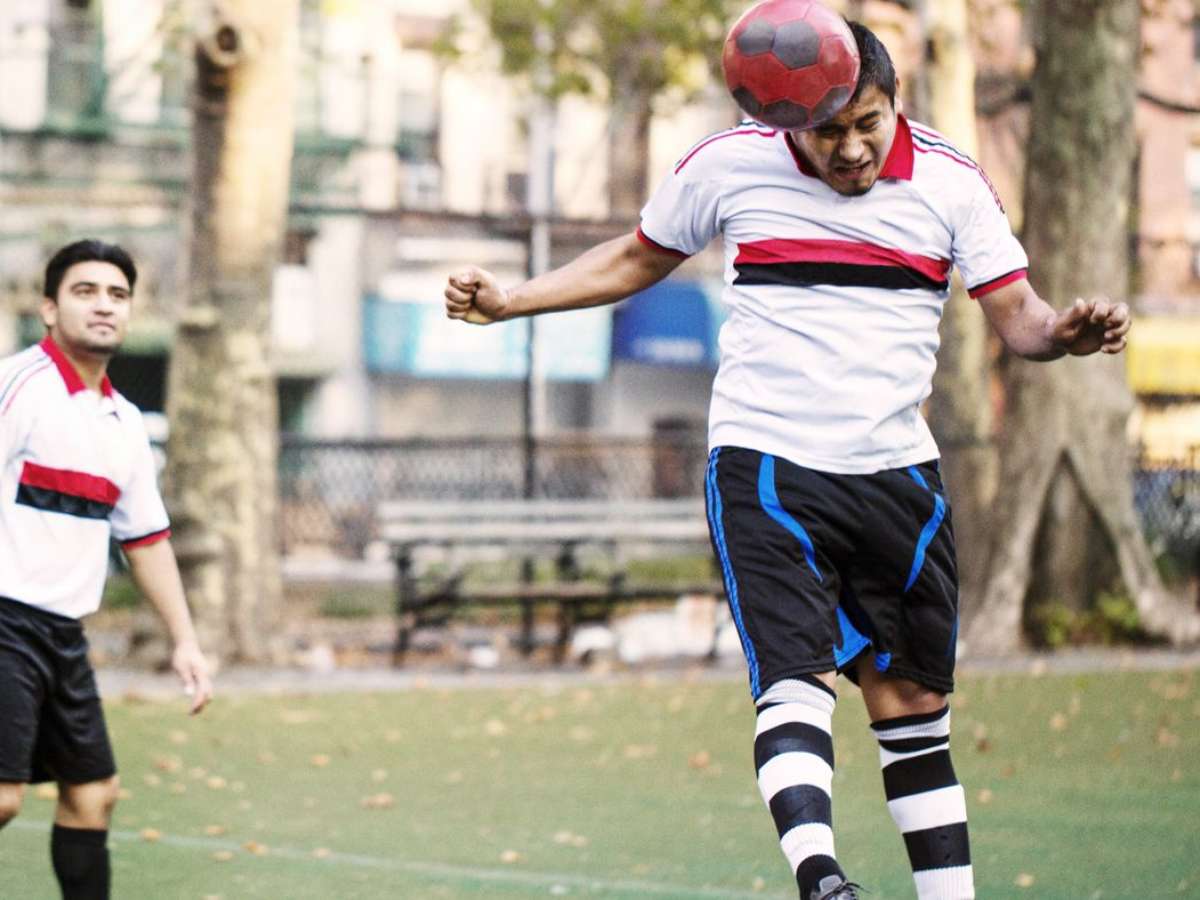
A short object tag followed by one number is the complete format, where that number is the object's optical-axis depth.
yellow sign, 37.78
